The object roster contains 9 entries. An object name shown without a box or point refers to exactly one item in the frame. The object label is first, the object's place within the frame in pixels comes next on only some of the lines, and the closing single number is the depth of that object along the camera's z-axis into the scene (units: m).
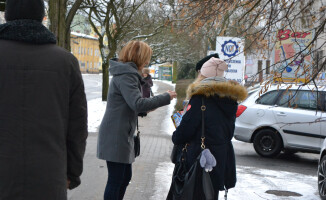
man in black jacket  2.47
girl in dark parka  4.29
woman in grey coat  4.47
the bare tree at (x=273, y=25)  5.91
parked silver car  10.38
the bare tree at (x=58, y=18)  9.16
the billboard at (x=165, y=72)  70.44
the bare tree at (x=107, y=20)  26.89
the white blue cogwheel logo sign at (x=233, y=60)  14.34
